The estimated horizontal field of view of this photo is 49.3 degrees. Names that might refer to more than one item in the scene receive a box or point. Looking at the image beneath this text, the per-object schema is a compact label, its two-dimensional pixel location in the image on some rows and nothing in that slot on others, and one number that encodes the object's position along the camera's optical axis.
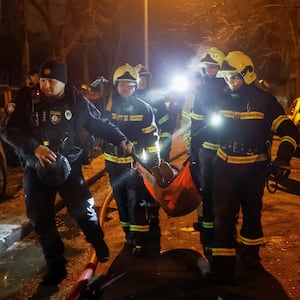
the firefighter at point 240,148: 2.99
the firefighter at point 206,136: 3.62
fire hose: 2.67
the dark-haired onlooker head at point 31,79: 5.47
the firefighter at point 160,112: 4.51
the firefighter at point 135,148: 3.61
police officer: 2.80
